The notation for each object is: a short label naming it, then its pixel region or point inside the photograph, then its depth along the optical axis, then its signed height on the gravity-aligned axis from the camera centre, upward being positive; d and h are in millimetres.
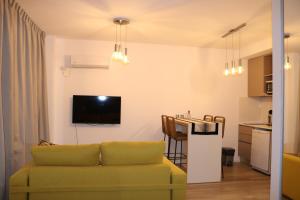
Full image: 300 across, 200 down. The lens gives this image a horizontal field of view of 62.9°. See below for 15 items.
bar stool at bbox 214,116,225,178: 4396 -311
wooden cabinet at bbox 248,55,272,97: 5133 +623
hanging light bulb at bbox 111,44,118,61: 3527 +671
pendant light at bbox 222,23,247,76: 4047 +1258
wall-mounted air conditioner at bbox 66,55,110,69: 4956 +818
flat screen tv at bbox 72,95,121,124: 4949 -158
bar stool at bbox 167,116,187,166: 4355 -540
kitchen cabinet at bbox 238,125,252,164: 5137 -853
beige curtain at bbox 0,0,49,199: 2787 +161
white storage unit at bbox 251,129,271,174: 4488 -890
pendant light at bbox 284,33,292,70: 2373 +453
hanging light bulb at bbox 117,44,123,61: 3537 +663
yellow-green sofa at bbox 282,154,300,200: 2452 -772
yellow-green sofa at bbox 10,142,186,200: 2088 -645
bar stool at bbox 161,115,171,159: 4860 -474
